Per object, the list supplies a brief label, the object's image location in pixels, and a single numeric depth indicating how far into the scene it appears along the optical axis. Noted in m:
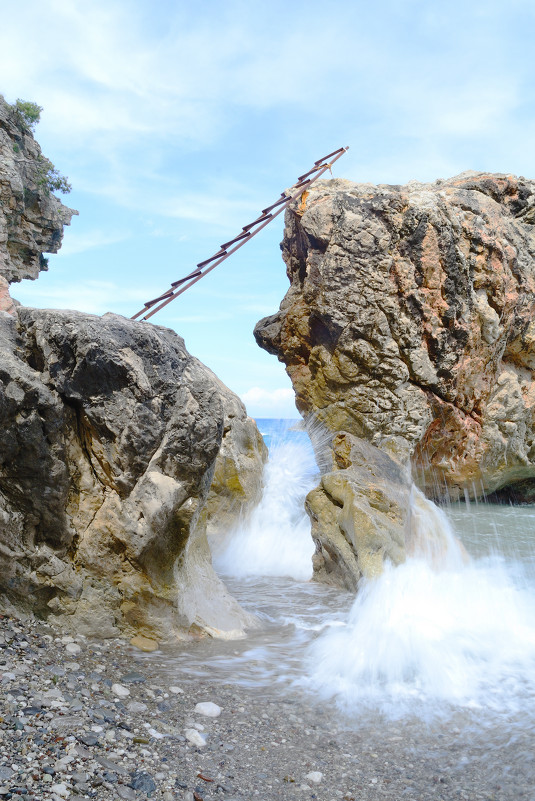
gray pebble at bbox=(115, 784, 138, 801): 2.54
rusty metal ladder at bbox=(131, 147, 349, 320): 6.07
